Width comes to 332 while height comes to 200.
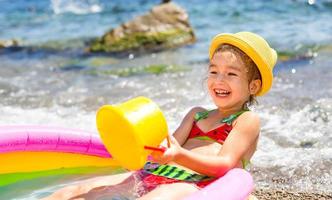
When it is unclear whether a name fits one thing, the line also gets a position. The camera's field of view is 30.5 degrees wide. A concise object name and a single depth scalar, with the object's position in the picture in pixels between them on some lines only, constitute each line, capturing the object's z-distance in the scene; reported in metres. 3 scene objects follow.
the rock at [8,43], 10.47
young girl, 2.74
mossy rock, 9.30
